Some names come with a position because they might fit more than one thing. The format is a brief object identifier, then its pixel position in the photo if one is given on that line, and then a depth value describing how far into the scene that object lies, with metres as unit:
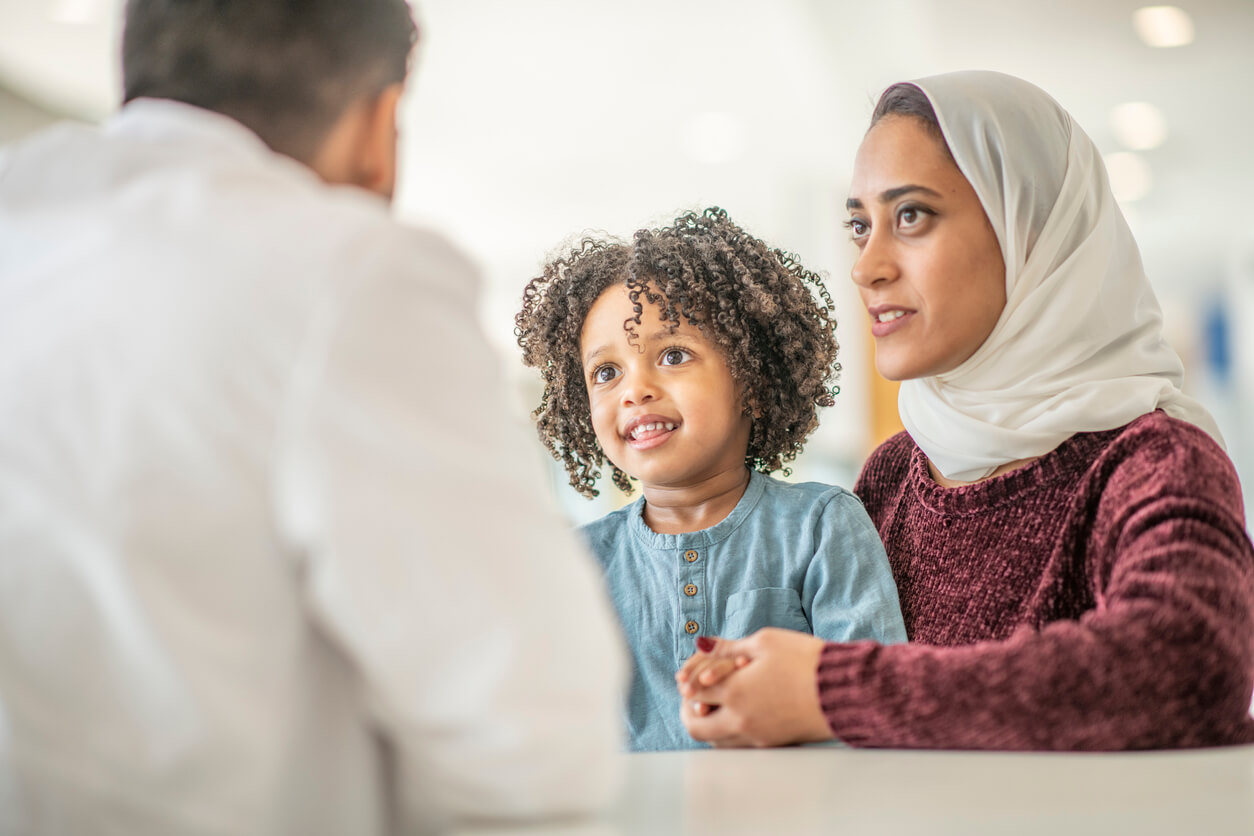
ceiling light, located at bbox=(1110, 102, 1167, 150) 6.41
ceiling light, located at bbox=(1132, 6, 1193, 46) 4.94
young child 1.53
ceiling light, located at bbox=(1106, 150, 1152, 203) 7.59
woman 1.04
